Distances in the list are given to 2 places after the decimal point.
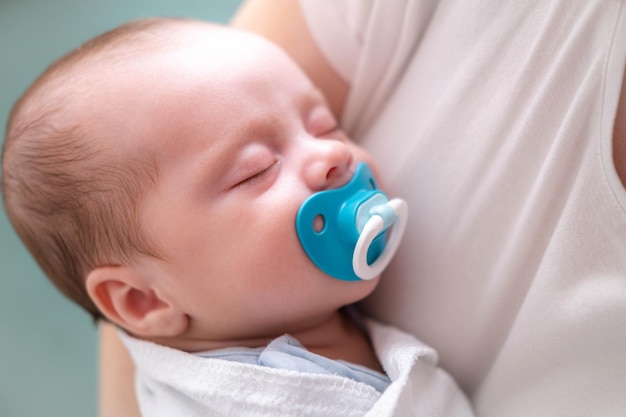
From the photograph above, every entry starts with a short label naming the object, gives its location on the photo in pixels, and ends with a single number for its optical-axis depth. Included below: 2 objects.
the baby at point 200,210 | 0.32
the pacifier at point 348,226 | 0.32
